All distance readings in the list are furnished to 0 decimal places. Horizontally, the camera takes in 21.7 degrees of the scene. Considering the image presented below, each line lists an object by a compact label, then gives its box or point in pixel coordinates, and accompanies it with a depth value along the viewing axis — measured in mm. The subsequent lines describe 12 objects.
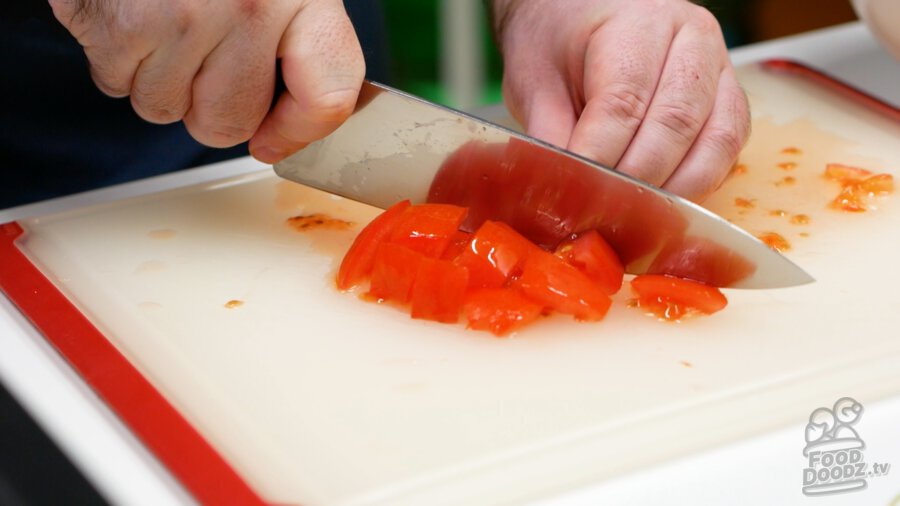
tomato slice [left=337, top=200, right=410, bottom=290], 822
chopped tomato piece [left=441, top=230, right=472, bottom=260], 823
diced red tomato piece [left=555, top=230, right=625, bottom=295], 811
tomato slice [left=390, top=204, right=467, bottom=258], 816
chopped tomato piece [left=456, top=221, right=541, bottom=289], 809
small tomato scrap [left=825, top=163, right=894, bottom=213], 872
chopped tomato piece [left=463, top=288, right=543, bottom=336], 792
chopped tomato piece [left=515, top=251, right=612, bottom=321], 795
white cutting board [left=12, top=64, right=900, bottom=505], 731
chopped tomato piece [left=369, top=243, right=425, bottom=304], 806
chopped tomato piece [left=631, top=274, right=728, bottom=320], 800
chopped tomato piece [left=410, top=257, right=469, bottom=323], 798
